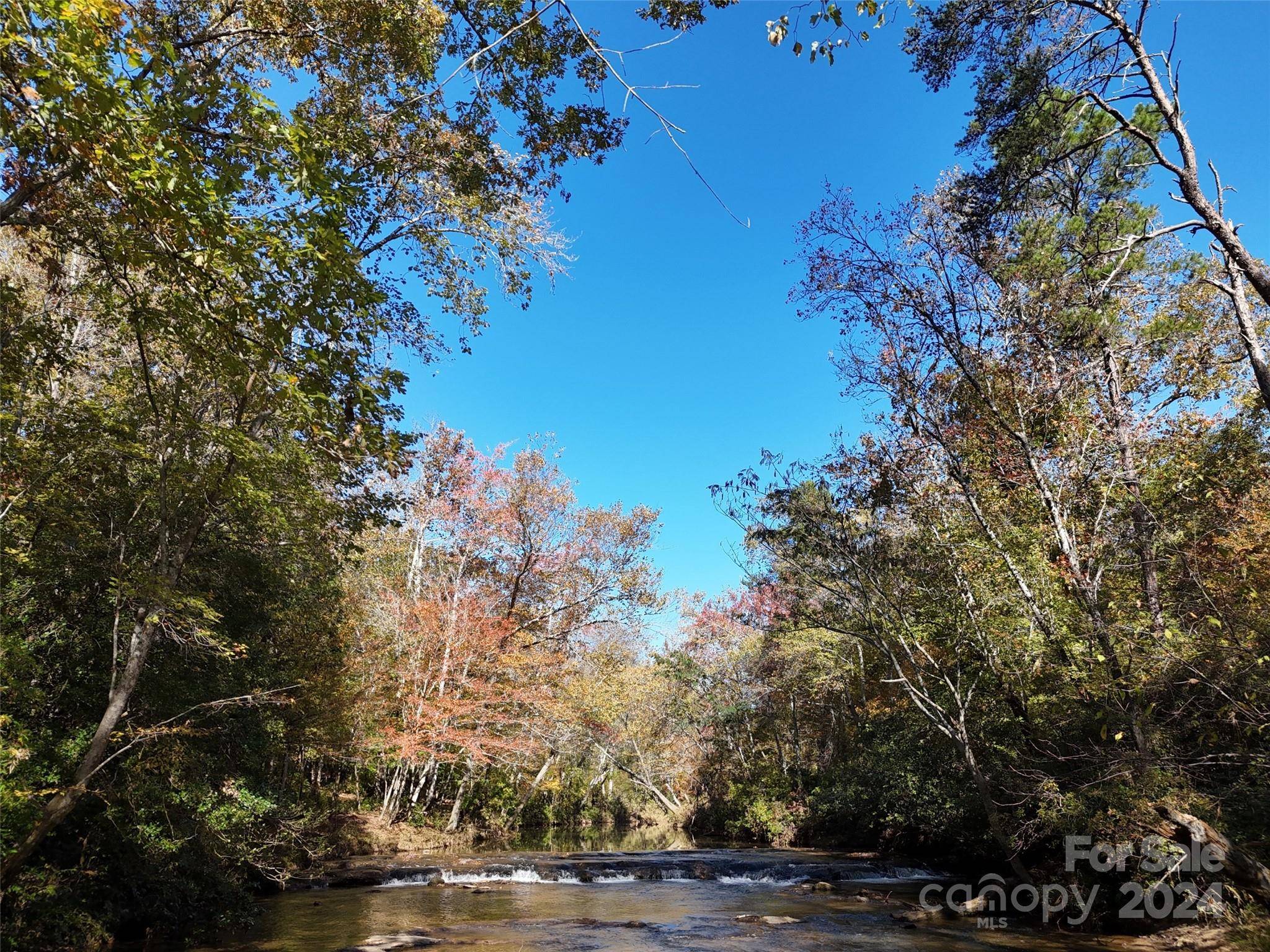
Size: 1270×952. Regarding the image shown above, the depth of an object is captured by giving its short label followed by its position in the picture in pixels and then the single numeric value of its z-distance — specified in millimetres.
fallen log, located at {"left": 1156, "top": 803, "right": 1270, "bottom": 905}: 6656
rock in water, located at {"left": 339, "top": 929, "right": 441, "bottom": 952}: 7702
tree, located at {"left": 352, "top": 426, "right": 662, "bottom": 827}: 17156
